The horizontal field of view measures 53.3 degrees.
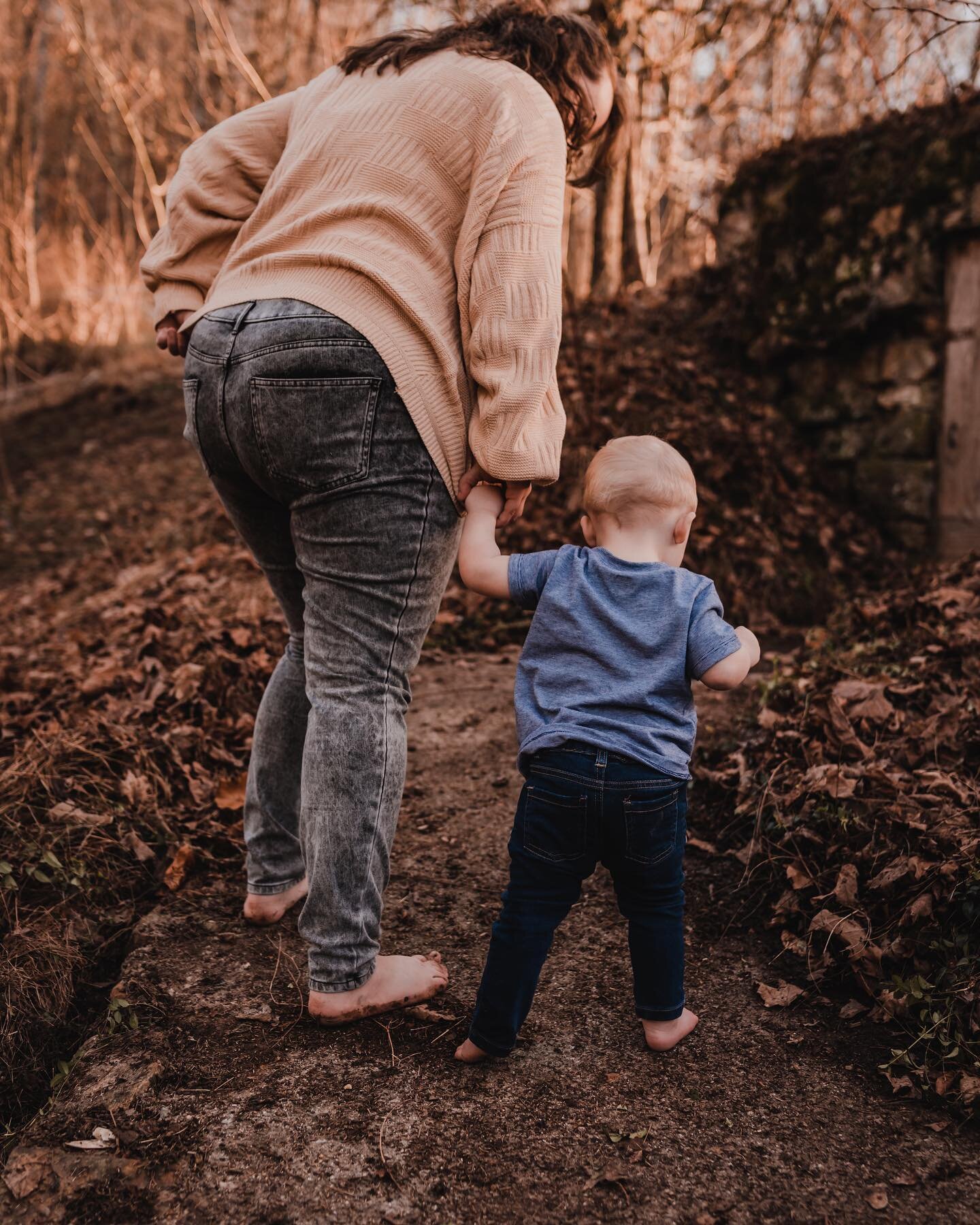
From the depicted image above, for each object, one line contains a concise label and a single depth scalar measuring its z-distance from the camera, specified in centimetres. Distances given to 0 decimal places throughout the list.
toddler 185
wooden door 536
